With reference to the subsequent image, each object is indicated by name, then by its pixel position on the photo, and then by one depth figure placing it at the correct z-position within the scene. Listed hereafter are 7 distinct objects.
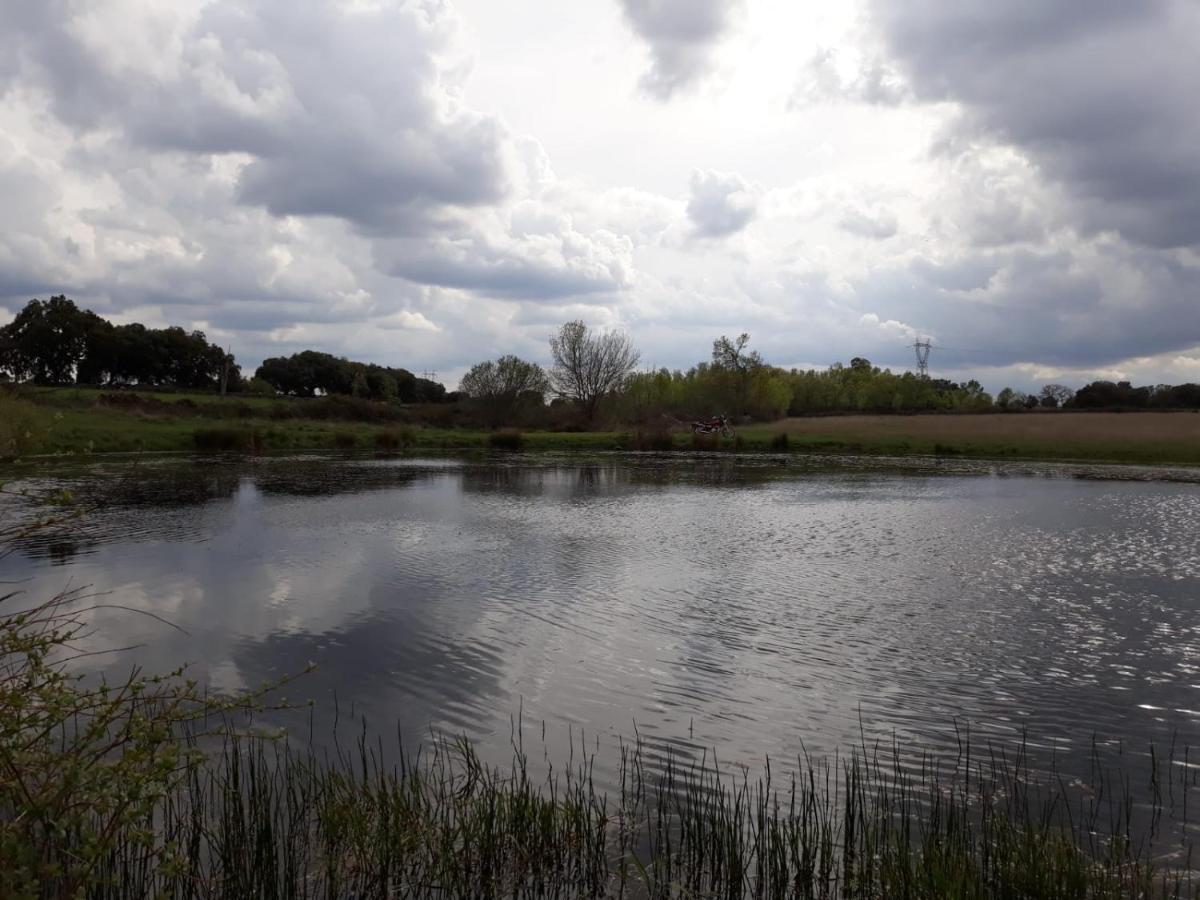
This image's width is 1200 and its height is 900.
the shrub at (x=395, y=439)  61.41
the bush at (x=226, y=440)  52.31
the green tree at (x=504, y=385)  81.19
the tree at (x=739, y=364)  98.75
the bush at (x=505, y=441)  64.12
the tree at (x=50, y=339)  85.69
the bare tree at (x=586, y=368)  92.62
